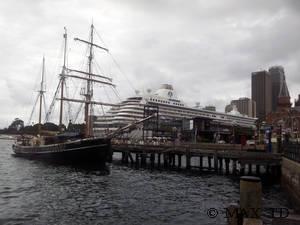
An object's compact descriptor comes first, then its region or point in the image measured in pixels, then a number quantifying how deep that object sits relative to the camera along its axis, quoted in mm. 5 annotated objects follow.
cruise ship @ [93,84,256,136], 106250
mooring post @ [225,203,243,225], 7766
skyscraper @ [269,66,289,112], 70662
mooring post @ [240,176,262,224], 7715
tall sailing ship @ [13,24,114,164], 44750
